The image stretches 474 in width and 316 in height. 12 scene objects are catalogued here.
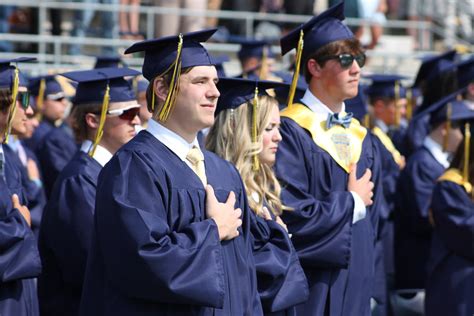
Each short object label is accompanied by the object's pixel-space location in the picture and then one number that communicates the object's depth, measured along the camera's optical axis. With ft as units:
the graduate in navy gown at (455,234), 48.67
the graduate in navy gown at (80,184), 41.47
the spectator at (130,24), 92.99
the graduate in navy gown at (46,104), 70.85
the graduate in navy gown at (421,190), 59.11
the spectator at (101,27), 92.63
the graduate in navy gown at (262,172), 37.45
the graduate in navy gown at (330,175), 41.93
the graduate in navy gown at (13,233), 37.70
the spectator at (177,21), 92.12
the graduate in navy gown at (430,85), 68.90
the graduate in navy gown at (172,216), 30.45
